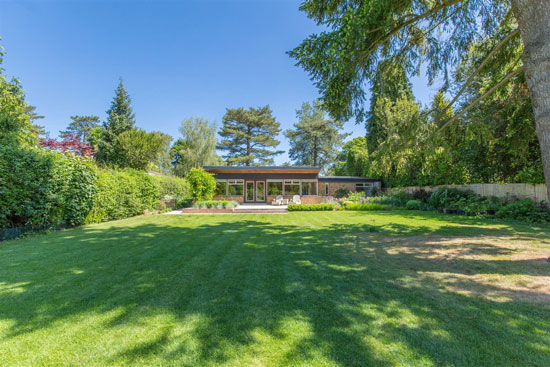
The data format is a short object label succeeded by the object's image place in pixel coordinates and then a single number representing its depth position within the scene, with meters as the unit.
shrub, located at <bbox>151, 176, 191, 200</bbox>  14.96
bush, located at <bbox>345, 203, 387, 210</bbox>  14.59
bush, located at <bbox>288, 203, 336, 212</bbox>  14.55
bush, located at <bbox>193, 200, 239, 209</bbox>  14.27
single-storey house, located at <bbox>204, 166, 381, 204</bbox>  20.06
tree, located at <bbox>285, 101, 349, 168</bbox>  32.19
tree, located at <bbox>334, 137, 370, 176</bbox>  27.52
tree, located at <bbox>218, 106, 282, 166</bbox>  31.06
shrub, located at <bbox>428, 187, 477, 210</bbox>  12.48
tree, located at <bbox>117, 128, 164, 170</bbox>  21.09
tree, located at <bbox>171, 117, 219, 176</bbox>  27.06
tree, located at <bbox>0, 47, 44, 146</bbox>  8.36
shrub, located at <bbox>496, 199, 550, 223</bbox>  8.48
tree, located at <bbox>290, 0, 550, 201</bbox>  3.44
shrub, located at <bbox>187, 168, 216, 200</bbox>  15.88
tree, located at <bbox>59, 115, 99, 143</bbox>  41.28
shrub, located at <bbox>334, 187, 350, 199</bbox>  23.22
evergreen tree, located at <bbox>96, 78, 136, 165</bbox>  22.39
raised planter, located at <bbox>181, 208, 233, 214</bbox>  13.63
